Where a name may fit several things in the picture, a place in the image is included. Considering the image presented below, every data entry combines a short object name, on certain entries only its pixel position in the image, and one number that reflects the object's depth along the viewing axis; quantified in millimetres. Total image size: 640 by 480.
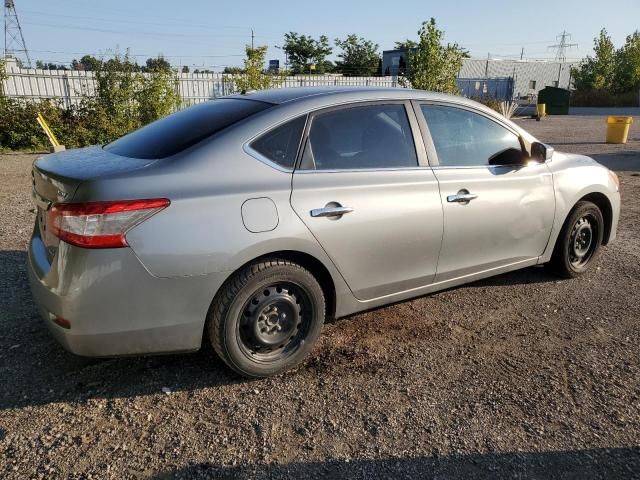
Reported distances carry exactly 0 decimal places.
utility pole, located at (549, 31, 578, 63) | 111975
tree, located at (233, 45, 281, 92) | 15195
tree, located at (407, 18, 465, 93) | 14414
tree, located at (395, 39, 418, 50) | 55956
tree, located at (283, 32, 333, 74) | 63562
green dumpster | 33188
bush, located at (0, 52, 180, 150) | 14445
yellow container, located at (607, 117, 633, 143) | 16469
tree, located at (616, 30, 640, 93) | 46781
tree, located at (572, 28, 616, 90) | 47188
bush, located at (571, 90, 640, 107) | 44500
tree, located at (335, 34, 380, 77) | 65062
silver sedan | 2584
